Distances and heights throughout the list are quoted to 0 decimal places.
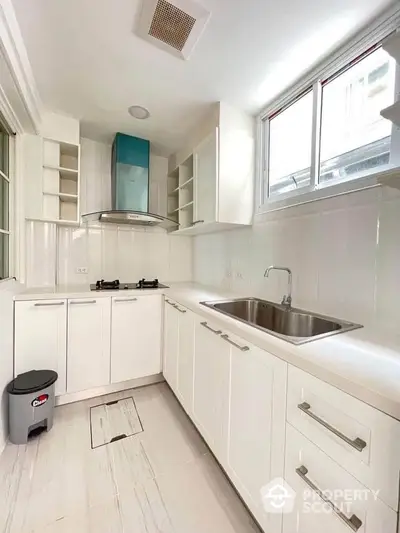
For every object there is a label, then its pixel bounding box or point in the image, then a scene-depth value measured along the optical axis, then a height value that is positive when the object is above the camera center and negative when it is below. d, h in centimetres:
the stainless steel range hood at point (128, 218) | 215 +39
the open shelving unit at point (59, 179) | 206 +71
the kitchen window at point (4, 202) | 172 +40
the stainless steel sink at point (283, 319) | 120 -35
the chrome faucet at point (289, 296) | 153 -22
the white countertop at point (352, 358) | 61 -32
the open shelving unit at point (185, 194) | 245 +71
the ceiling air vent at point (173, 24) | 110 +119
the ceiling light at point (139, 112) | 191 +122
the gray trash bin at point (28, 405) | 151 -98
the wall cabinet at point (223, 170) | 185 +74
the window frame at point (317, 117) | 119 +106
